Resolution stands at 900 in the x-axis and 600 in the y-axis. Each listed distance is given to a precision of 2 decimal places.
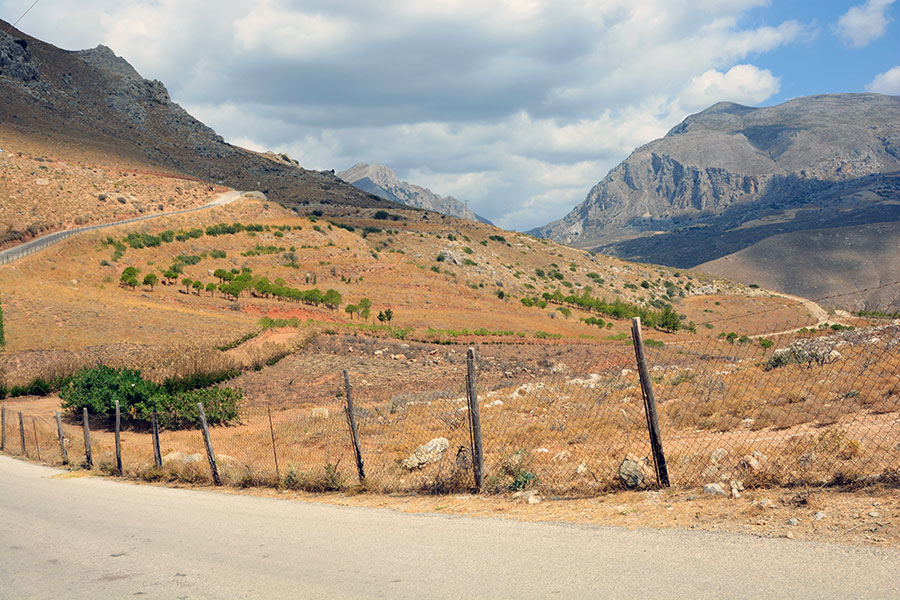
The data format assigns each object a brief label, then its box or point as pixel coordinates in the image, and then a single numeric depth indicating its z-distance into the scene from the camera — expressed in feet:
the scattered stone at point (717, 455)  27.53
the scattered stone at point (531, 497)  27.20
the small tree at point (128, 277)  161.08
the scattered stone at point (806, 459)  24.22
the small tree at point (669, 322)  200.82
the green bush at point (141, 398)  73.41
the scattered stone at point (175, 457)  48.42
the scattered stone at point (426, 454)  37.68
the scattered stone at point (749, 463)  24.95
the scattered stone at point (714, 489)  23.57
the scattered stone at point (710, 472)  25.53
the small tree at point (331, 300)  179.52
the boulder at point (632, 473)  25.96
